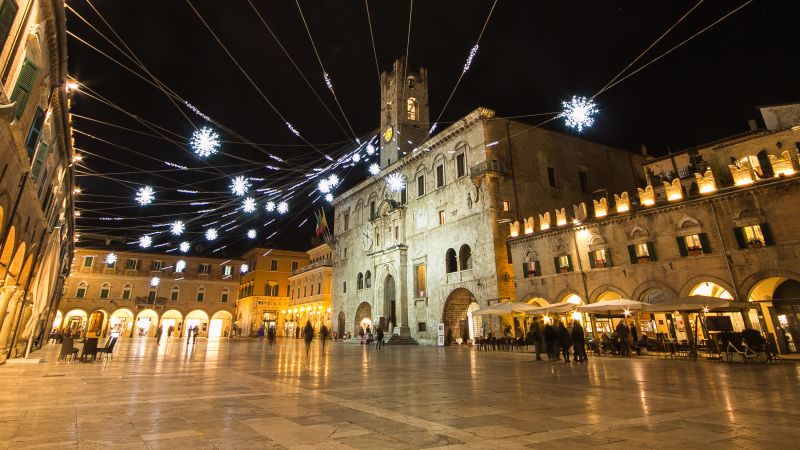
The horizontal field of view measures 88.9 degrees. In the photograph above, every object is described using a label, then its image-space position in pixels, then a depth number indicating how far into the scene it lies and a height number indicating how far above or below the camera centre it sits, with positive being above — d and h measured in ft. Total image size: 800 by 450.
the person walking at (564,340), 47.50 -0.82
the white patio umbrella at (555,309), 63.52 +3.74
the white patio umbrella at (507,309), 66.90 +4.15
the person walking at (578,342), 46.48 -1.07
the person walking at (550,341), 48.29 -0.92
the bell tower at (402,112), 123.44 +67.46
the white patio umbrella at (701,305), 49.24 +2.81
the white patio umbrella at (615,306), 56.34 +3.38
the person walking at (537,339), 49.26 -0.64
